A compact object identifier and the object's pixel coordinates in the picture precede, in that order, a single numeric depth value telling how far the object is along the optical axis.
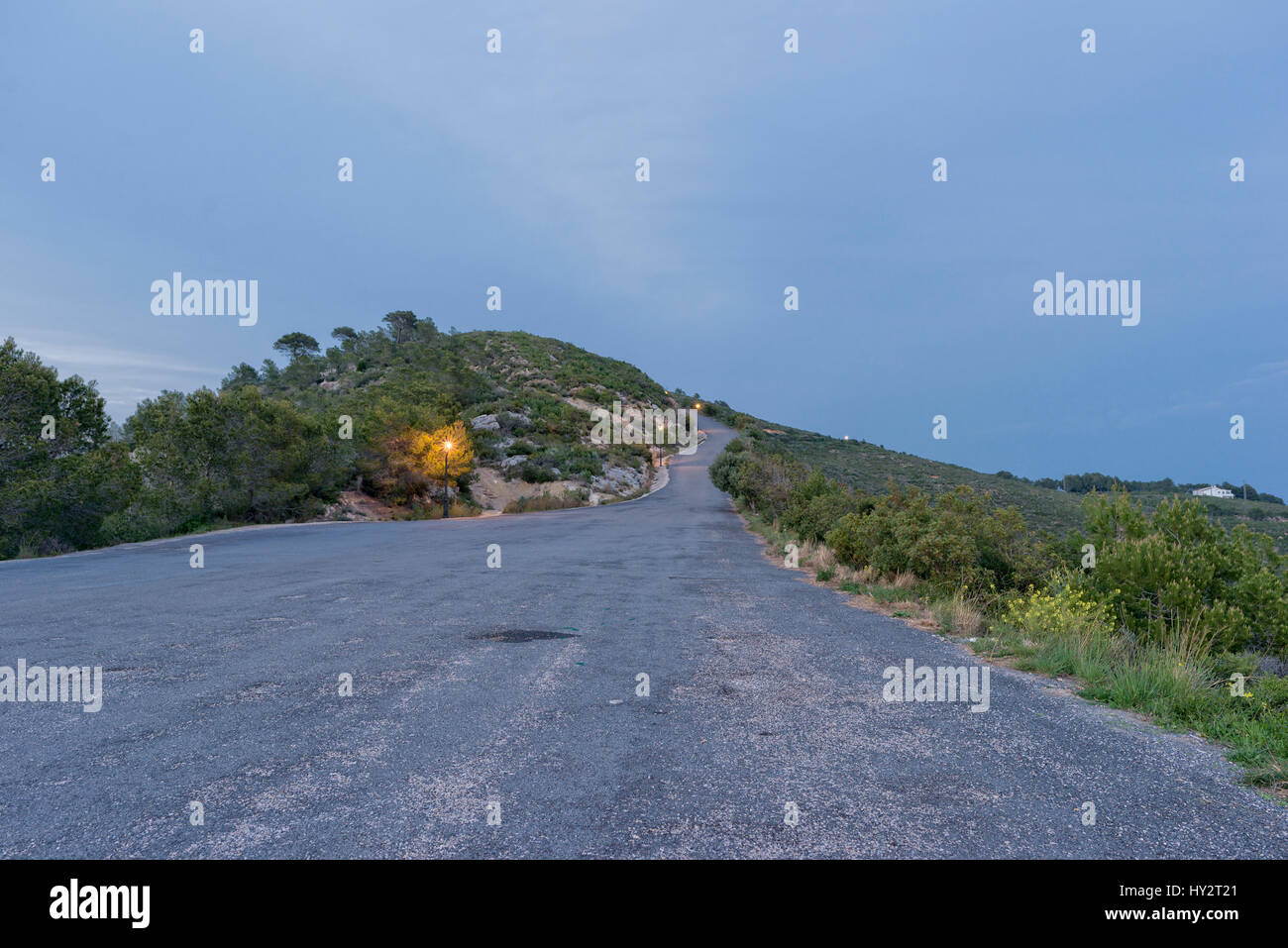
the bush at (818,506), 17.33
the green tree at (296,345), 84.94
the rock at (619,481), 47.88
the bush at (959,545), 10.49
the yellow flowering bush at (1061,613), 7.20
